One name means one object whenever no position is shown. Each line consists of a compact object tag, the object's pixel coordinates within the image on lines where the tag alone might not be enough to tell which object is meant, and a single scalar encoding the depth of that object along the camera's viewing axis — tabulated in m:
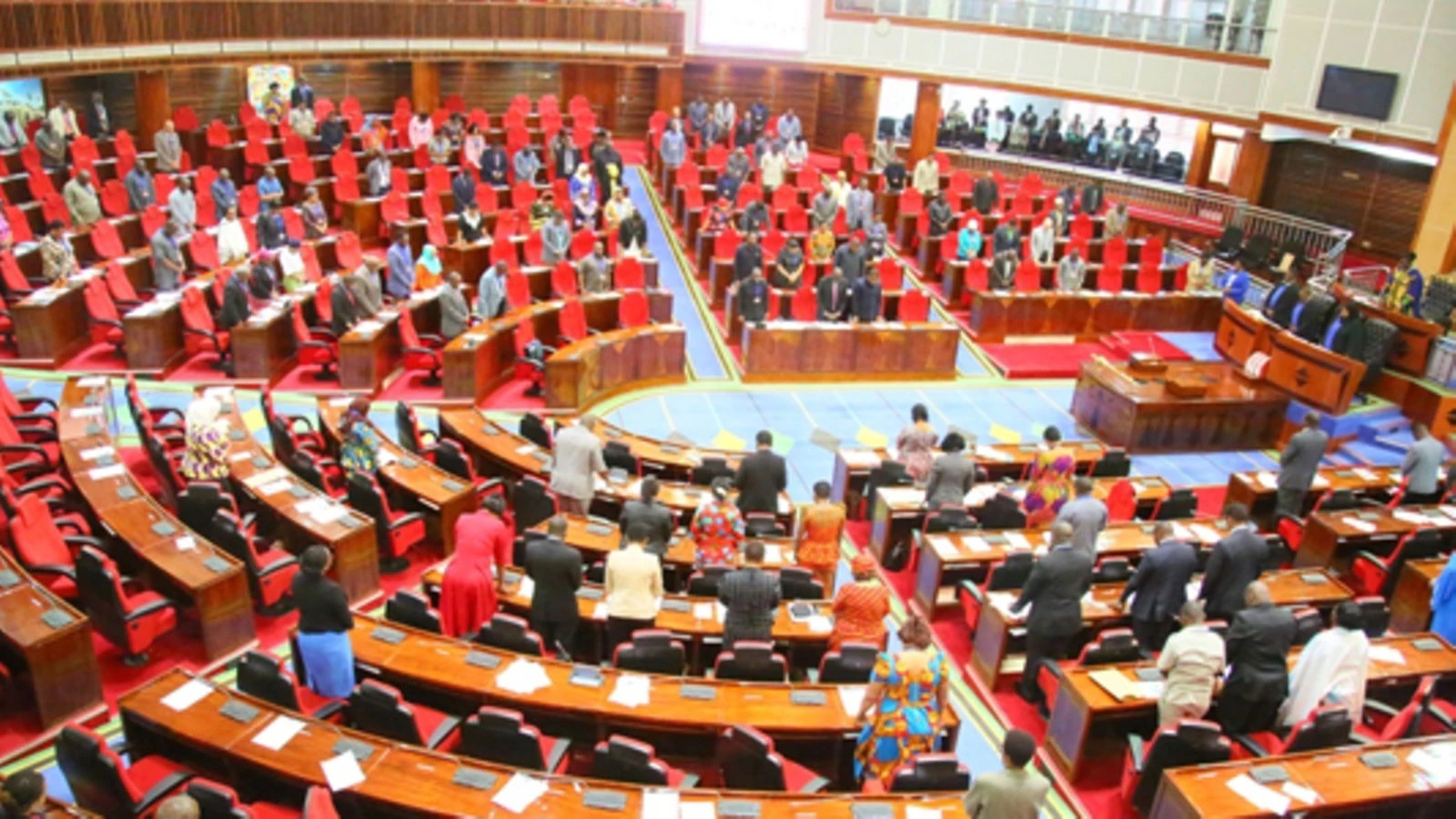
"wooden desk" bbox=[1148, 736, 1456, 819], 6.00
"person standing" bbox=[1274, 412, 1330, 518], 10.24
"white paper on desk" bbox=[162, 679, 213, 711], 6.03
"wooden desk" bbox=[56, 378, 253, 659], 7.51
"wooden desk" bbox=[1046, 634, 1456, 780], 6.93
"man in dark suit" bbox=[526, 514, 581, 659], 7.05
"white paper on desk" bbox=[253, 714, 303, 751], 5.78
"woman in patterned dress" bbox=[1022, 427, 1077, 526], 9.47
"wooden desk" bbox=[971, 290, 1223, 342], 16.12
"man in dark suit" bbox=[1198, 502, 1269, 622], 8.01
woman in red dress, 7.27
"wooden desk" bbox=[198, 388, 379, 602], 8.29
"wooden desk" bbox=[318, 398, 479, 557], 9.16
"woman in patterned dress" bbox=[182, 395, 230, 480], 8.64
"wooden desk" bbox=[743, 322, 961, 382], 14.25
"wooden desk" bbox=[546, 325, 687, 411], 12.55
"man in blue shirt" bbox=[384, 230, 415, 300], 13.86
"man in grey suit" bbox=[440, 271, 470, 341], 12.90
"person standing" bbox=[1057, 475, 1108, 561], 8.22
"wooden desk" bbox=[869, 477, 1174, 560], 9.80
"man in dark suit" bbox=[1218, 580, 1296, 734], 6.80
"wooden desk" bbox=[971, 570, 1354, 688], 8.05
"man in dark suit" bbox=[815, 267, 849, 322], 14.61
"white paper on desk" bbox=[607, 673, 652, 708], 6.46
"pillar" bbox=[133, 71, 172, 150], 17.77
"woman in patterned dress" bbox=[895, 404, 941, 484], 10.19
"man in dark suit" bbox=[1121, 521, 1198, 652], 7.77
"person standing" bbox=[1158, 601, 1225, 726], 6.56
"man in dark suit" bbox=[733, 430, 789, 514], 9.13
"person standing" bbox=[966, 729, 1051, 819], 5.18
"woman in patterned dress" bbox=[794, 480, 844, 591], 8.30
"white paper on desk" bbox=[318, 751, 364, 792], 5.54
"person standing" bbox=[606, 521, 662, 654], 7.25
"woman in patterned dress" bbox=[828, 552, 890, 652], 7.02
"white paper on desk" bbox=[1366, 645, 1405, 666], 7.75
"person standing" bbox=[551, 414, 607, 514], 8.98
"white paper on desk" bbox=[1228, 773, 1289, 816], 5.96
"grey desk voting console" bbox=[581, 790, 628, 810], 5.54
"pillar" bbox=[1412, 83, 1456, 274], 16.36
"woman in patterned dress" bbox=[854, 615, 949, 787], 6.04
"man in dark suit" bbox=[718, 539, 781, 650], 7.02
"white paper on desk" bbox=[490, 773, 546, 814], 5.55
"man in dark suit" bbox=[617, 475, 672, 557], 7.95
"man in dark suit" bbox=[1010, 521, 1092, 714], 7.47
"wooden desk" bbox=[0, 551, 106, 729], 6.63
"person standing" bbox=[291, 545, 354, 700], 6.27
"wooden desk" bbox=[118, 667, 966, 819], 5.54
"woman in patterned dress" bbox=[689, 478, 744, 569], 8.03
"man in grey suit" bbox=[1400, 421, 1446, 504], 10.35
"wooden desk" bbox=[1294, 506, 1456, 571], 9.90
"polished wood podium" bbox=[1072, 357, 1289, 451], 13.17
